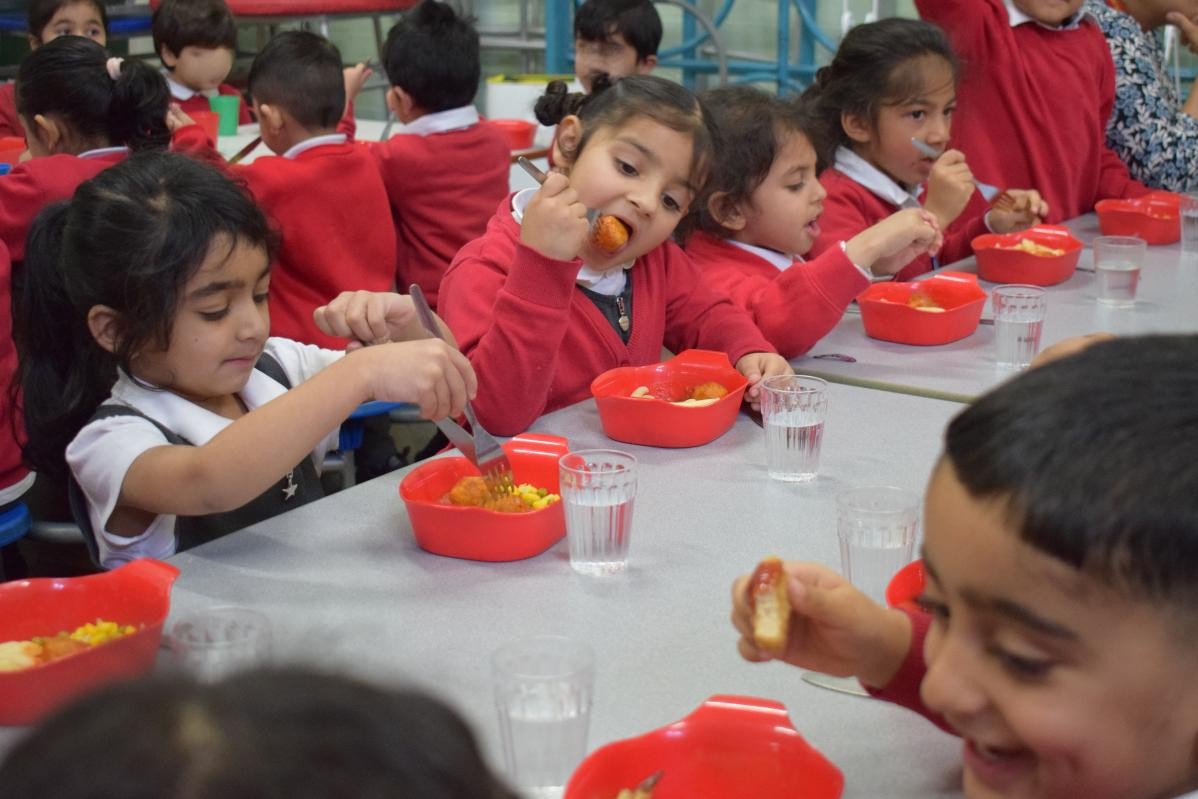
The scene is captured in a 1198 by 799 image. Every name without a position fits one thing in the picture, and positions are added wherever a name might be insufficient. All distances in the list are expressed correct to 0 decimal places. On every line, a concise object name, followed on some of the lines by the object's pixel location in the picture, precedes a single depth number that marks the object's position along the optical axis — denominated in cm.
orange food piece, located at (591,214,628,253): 195
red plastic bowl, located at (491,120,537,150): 434
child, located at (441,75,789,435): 176
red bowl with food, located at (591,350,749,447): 170
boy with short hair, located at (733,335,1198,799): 75
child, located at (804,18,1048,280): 272
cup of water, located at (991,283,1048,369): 207
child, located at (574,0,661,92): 463
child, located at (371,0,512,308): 342
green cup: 446
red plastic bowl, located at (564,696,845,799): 95
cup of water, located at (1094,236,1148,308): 242
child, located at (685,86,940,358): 217
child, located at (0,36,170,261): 299
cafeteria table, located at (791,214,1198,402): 203
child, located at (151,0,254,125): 457
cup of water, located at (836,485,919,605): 124
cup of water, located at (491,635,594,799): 95
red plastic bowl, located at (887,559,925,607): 117
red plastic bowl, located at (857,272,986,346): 222
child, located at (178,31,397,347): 293
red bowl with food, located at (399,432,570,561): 135
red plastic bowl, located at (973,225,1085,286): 259
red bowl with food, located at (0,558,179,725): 117
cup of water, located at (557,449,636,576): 133
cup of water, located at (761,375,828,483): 158
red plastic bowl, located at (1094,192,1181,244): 297
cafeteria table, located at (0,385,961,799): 106
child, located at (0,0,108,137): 445
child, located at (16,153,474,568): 145
